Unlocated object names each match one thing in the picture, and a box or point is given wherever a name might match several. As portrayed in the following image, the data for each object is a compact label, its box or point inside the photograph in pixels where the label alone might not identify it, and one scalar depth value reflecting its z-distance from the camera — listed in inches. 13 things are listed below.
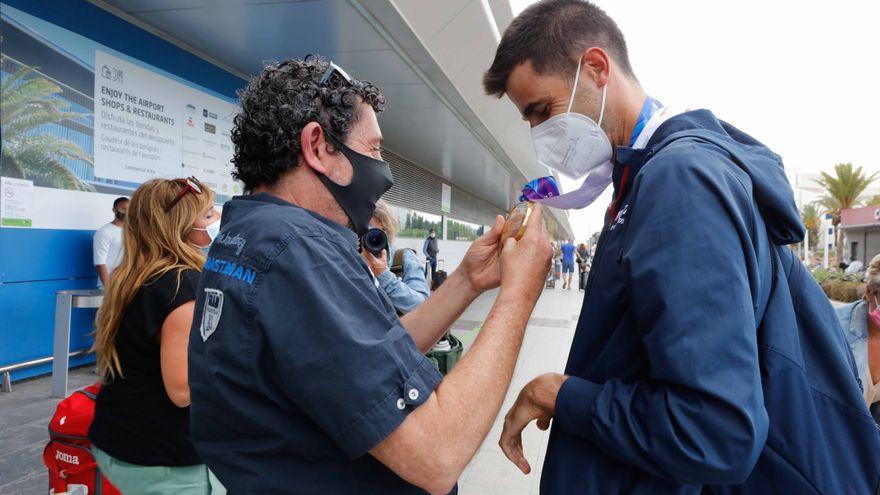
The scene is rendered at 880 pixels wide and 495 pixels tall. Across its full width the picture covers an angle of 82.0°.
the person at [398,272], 147.8
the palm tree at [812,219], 1852.9
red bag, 79.7
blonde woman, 72.1
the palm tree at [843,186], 1316.4
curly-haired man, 38.2
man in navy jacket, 34.9
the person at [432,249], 574.2
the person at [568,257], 730.2
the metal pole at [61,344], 186.9
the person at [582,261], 657.6
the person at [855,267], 778.8
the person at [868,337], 92.7
